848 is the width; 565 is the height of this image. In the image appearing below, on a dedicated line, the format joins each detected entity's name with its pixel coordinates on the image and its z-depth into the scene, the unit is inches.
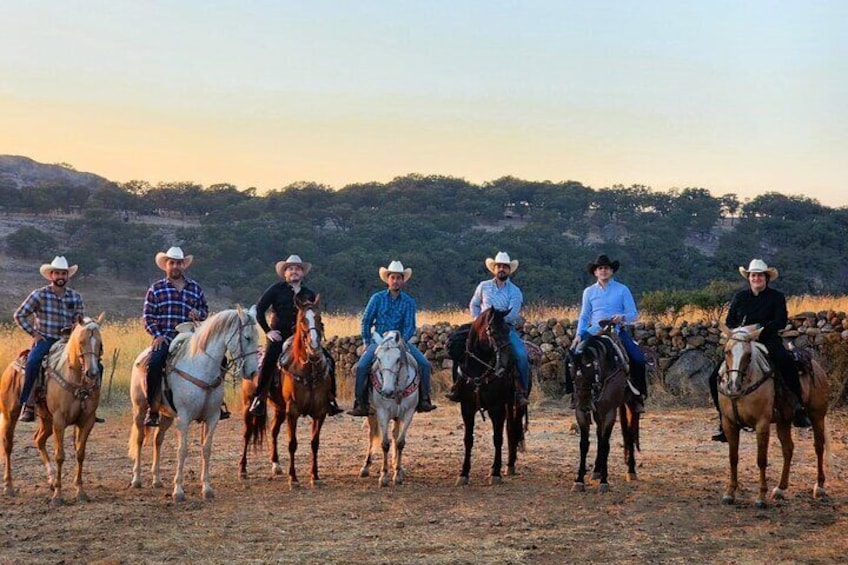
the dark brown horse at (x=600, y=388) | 429.7
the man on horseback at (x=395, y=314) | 472.4
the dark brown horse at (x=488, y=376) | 452.1
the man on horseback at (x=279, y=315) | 466.0
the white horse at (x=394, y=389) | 446.9
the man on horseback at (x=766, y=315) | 411.8
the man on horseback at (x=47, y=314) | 417.7
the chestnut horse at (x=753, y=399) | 395.5
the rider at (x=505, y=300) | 464.8
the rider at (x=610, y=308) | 449.7
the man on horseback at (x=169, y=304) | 438.9
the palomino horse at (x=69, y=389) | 401.1
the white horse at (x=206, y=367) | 421.4
